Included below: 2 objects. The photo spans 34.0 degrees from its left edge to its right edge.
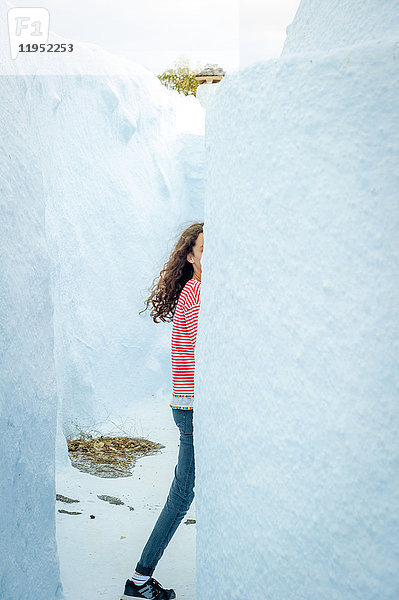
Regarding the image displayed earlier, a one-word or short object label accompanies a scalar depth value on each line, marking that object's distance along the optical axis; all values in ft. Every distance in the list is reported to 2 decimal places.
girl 9.34
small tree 86.43
